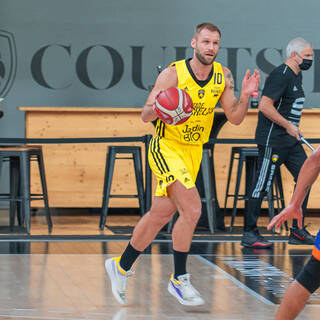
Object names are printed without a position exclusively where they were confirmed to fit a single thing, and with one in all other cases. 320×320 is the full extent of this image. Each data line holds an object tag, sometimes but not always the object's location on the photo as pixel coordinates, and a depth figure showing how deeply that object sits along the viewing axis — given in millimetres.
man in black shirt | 12922
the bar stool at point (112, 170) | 15398
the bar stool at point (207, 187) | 14945
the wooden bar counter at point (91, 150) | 17562
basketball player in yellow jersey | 8719
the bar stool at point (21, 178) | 14484
